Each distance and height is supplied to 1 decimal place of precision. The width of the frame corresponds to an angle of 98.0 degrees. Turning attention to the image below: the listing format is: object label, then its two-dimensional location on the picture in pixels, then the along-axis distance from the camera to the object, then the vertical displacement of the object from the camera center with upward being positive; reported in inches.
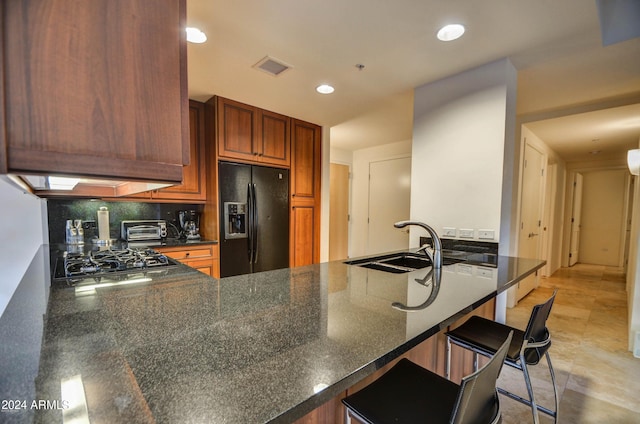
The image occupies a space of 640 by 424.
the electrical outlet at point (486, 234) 81.7 -10.0
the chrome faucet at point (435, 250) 59.9 -10.8
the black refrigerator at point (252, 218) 113.3 -8.6
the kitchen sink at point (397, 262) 67.0 -16.4
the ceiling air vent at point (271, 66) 82.0 +40.7
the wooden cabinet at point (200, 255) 101.2 -22.1
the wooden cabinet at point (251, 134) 111.0 +27.8
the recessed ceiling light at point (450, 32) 65.6 +40.6
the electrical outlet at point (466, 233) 86.1 -10.1
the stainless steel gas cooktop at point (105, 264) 52.4 -14.8
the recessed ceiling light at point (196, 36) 67.4 +40.5
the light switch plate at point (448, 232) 89.8 -10.3
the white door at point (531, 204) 137.3 -1.5
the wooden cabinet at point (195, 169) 112.3 +11.9
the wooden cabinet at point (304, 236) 137.4 -19.0
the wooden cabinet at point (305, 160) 136.9 +19.7
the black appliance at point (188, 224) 120.6 -11.8
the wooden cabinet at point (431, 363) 35.2 -28.3
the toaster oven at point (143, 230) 104.1 -12.9
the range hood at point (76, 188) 34.2 +1.5
